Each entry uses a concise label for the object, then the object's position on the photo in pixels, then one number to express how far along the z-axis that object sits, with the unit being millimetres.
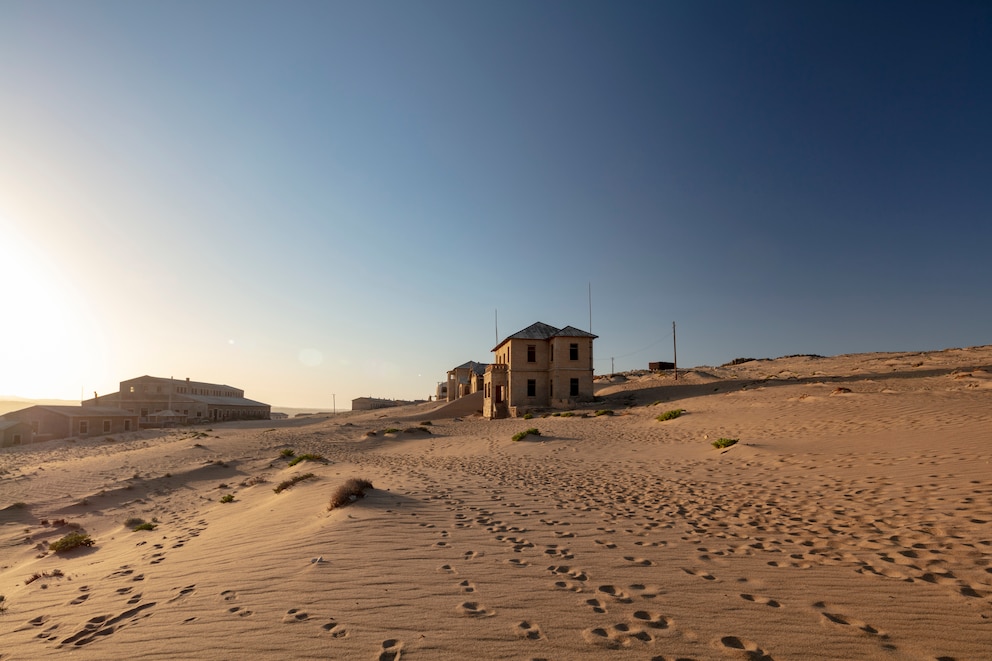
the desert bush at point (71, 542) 10195
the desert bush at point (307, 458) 18312
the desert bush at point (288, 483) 12727
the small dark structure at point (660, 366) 69625
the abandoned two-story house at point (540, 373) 39469
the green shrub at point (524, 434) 21742
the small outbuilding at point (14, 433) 39469
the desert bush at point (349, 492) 9141
